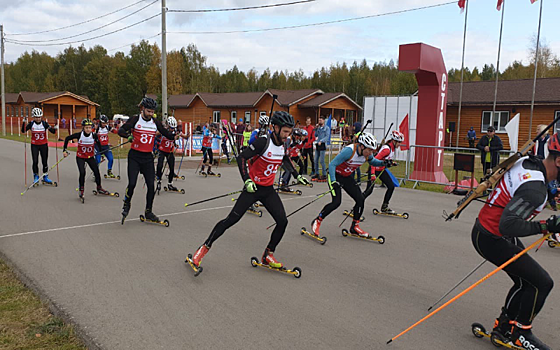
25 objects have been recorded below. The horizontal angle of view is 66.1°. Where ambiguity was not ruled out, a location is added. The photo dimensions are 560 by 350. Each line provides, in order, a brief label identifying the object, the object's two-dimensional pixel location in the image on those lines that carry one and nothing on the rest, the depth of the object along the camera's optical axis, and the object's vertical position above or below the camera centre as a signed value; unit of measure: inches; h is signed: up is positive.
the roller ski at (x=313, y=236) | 299.7 -77.8
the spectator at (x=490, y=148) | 553.4 -19.5
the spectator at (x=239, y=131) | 816.7 -12.2
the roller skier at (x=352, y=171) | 294.0 -31.1
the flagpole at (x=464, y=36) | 973.2 +214.9
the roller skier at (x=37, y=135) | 491.2 -19.0
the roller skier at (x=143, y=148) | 333.4 -20.5
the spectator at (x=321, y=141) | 653.3 -20.9
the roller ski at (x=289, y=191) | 516.9 -78.1
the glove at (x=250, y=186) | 212.4 -29.9
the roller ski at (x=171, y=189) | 497.8 -77.0
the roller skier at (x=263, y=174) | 220.2 -25.6
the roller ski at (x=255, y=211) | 388.3 -78.2
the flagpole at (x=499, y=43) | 902.3 +186.8
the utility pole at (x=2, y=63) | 1565.0 +194.5
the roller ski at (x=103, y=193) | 458.6 -76.8
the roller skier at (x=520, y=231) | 135.1 -33.1
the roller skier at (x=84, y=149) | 426.0 -29.0
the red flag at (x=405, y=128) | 559.3 +2.5
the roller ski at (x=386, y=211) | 395.9 -76.1
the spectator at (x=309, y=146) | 671.1 -29.7
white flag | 515.2 +2.7
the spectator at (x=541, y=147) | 432.1 -13.1
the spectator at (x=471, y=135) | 1163.0 -8.1
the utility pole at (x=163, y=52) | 872.3 +143.0
